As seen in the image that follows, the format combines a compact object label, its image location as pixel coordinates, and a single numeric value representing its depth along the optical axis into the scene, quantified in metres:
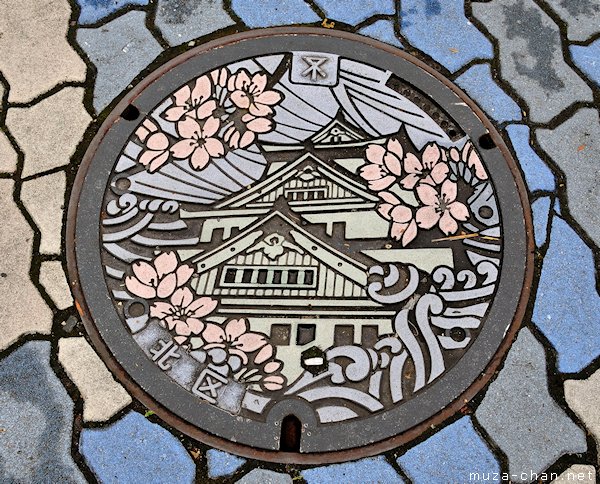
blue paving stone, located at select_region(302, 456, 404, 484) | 1.76
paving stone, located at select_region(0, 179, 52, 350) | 1.95
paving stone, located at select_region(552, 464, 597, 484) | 1.78
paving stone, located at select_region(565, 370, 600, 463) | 1.85
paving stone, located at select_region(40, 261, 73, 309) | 1.97
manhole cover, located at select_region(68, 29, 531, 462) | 1.83
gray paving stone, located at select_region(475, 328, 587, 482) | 1.80
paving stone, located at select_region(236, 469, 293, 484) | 1.76
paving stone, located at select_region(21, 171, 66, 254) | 2.06
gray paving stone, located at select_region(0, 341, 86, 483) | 1.77
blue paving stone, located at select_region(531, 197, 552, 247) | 2.08
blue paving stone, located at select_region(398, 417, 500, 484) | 1.77
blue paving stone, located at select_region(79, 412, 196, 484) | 1.76
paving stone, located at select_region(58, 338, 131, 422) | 1.84
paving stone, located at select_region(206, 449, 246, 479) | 1.77
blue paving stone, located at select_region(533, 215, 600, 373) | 1.94
